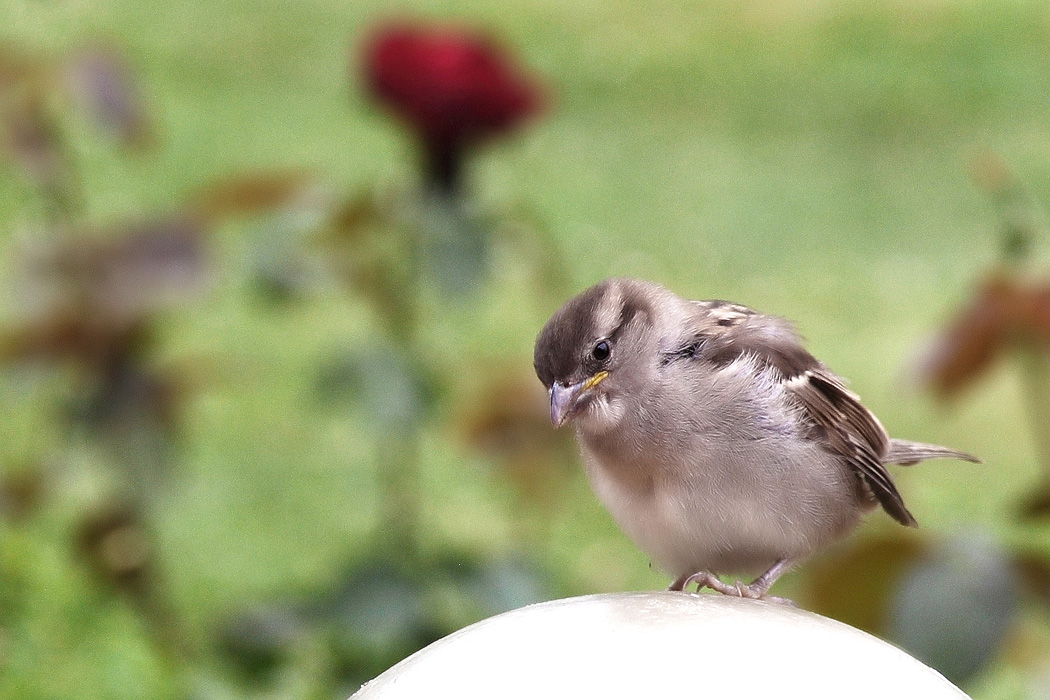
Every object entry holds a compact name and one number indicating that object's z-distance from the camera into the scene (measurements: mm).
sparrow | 4492
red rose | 6719
